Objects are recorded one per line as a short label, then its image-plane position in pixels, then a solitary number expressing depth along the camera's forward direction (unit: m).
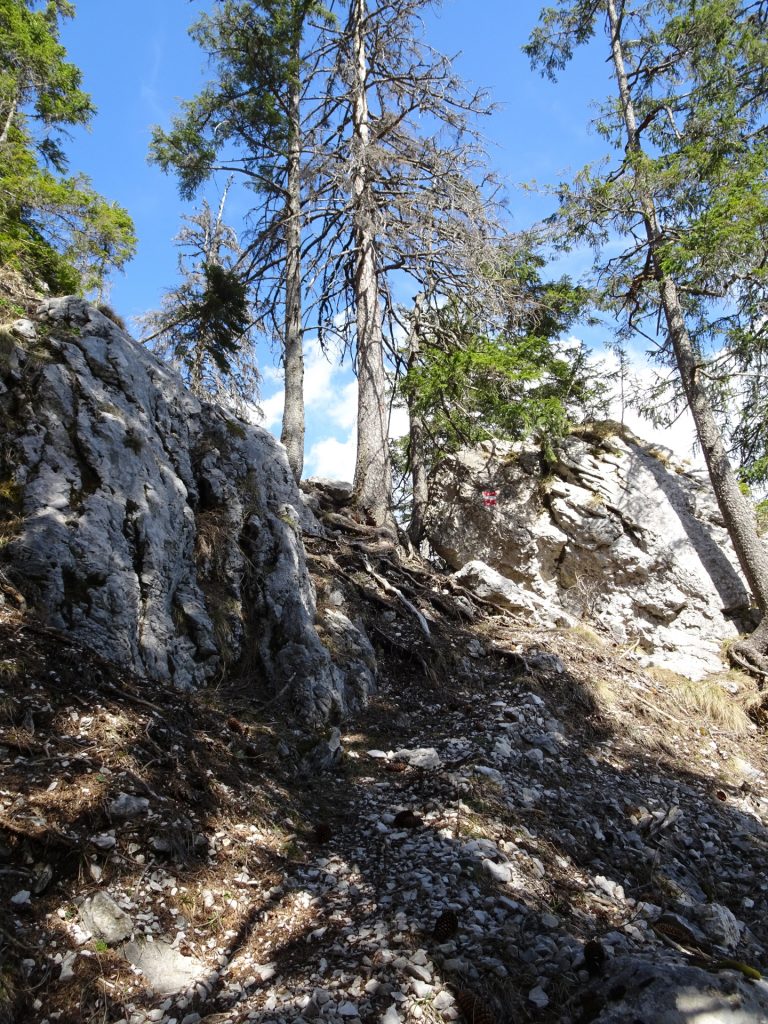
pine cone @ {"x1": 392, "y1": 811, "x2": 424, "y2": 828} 3.85
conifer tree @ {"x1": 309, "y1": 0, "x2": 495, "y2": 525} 10.40
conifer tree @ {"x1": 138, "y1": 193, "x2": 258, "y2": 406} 10.54
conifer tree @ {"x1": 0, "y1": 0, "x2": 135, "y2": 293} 10.83
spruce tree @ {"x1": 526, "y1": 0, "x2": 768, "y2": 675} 9.72
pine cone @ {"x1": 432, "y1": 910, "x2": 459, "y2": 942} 2.83
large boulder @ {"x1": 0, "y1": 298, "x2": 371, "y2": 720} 4.30
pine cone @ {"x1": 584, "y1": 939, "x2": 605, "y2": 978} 2.61
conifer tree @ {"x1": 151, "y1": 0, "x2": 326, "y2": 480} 11.37
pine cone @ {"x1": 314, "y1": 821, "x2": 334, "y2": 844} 3.70
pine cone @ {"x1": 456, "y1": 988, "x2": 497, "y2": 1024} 2.38
